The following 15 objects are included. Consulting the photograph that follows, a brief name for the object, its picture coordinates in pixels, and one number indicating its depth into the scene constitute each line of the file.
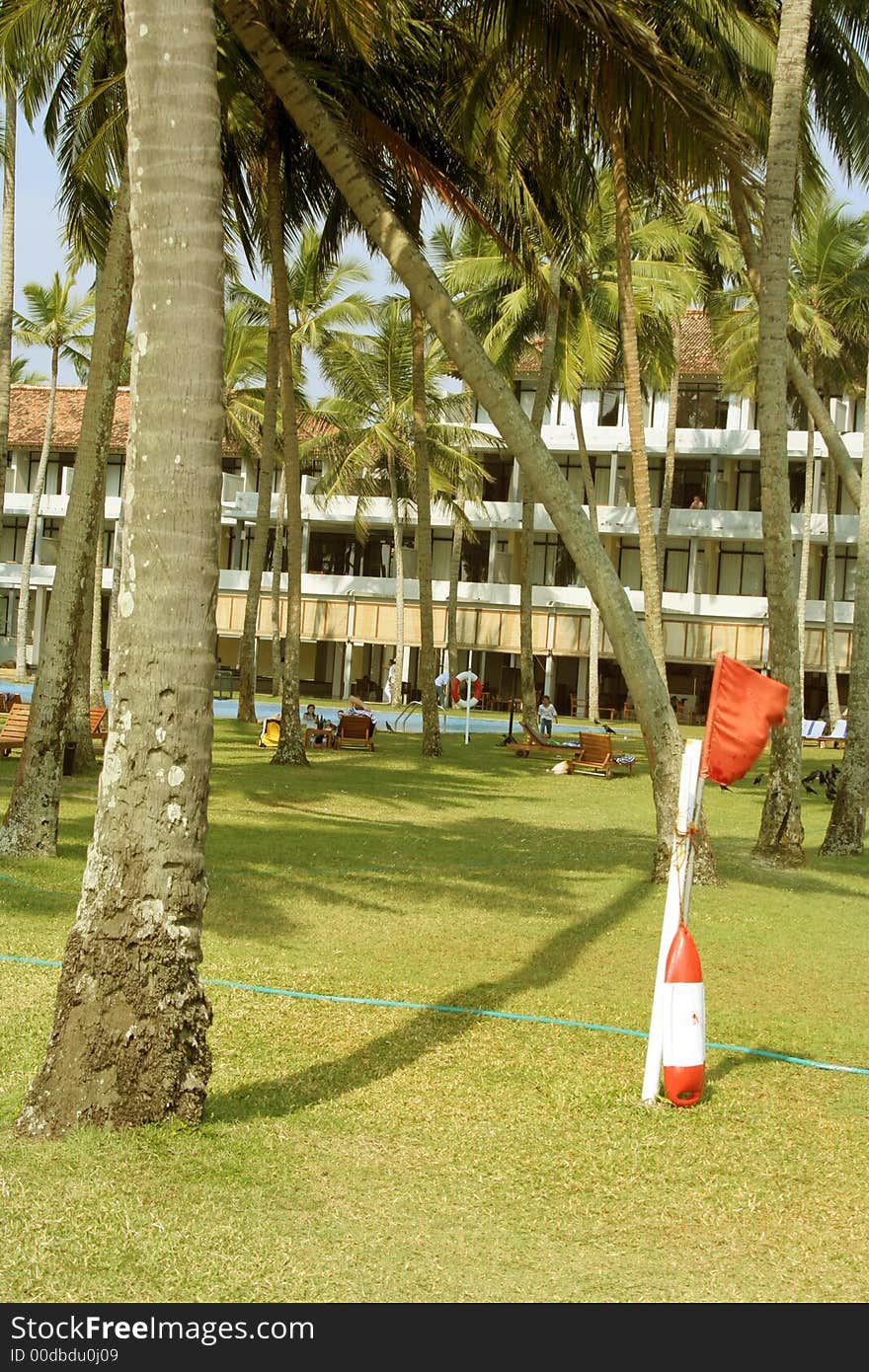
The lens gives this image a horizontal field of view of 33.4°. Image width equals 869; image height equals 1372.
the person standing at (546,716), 34.69
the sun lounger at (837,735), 37.12
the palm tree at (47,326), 46.66
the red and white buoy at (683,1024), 6.52
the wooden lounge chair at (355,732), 27.47
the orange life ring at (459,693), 47.60
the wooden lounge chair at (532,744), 29.41
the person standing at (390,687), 47.97
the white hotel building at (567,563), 49.66
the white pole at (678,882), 6.63
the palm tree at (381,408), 41.28
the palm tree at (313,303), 38.62
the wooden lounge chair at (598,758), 26.28
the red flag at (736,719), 6.82
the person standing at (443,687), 43.26
